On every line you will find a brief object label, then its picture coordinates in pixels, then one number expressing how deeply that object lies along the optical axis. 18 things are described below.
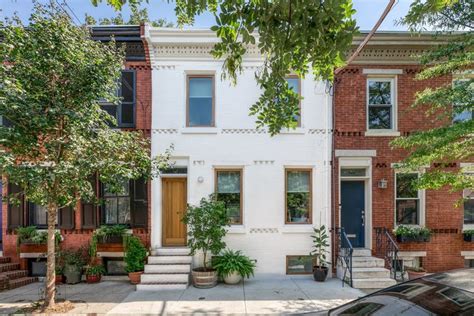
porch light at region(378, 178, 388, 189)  8.57
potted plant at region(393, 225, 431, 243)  8.33
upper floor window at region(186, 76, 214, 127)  8.89
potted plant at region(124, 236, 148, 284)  7.77
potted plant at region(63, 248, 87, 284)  7.89
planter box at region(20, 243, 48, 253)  8.50
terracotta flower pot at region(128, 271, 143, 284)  7.75
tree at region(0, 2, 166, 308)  5.38
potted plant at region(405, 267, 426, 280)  7.83
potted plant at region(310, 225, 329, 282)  7.93
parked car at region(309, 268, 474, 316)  2.36
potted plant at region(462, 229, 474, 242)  8.49
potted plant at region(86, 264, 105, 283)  8.01
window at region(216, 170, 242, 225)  8.82
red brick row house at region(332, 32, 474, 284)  8.57
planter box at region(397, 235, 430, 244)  8.37
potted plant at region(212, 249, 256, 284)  7.65
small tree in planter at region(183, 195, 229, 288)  7.54
